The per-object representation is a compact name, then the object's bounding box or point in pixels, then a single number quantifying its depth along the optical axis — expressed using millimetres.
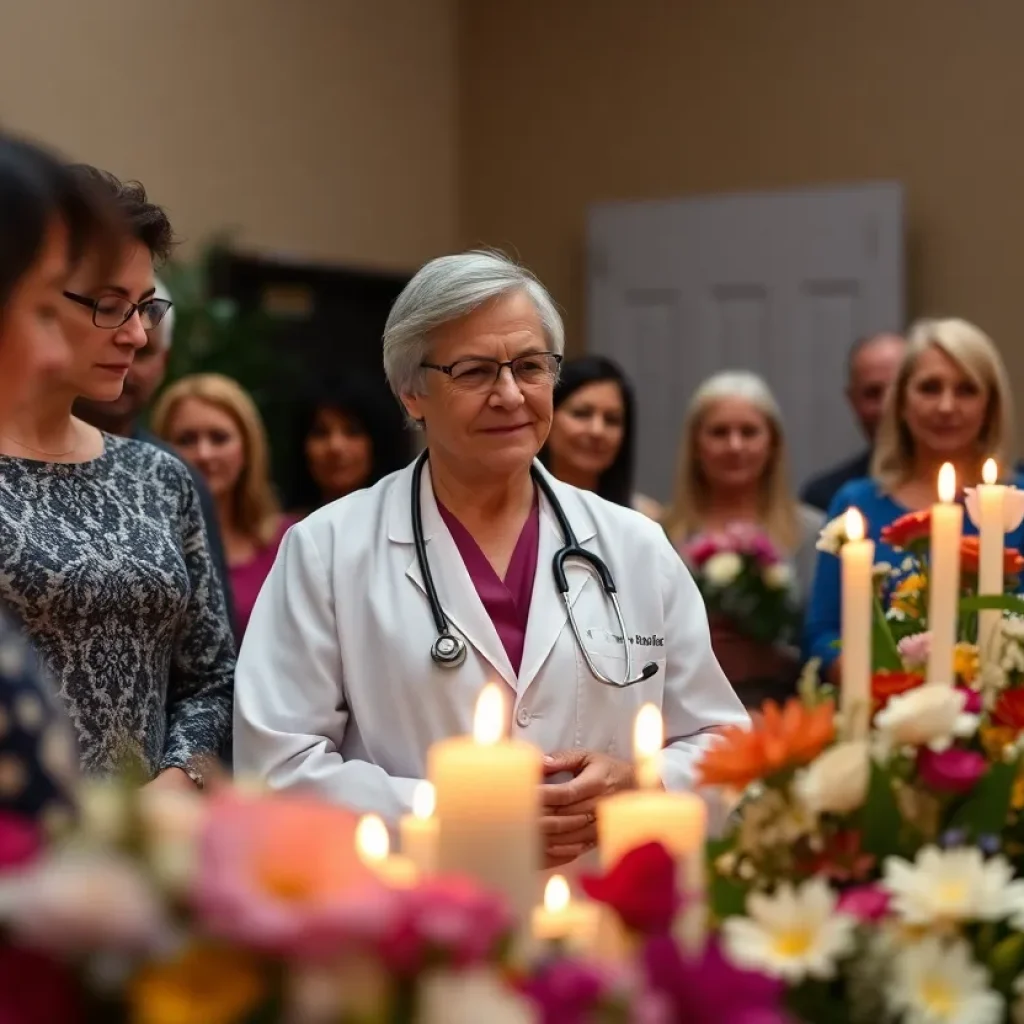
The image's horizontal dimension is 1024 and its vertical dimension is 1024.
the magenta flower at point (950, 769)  1668
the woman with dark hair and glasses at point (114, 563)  2315
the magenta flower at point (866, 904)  1550
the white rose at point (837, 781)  1641
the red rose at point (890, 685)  1786
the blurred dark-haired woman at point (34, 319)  1313
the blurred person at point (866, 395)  4118
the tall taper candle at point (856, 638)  1678
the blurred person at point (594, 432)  3556
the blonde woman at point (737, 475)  3738
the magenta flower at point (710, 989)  1156
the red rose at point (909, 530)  2167
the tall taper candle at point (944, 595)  1725
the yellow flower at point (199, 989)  1015
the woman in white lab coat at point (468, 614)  2319
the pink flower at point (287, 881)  1002
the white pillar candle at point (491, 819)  1297
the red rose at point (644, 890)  1328
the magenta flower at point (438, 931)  1055
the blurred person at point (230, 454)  3620
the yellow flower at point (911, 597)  2122
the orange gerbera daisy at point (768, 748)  1647
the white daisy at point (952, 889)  1541
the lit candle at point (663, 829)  1452
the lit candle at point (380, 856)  1463
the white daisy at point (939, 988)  1473
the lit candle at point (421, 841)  1586
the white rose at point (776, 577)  3371
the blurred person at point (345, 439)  3845
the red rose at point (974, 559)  2076
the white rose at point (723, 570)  3346
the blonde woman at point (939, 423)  3241
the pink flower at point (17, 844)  1100
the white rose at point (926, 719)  1671
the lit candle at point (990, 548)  1858
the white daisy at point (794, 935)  1488
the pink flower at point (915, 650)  1930
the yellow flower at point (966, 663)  1885
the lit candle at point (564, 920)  1480
